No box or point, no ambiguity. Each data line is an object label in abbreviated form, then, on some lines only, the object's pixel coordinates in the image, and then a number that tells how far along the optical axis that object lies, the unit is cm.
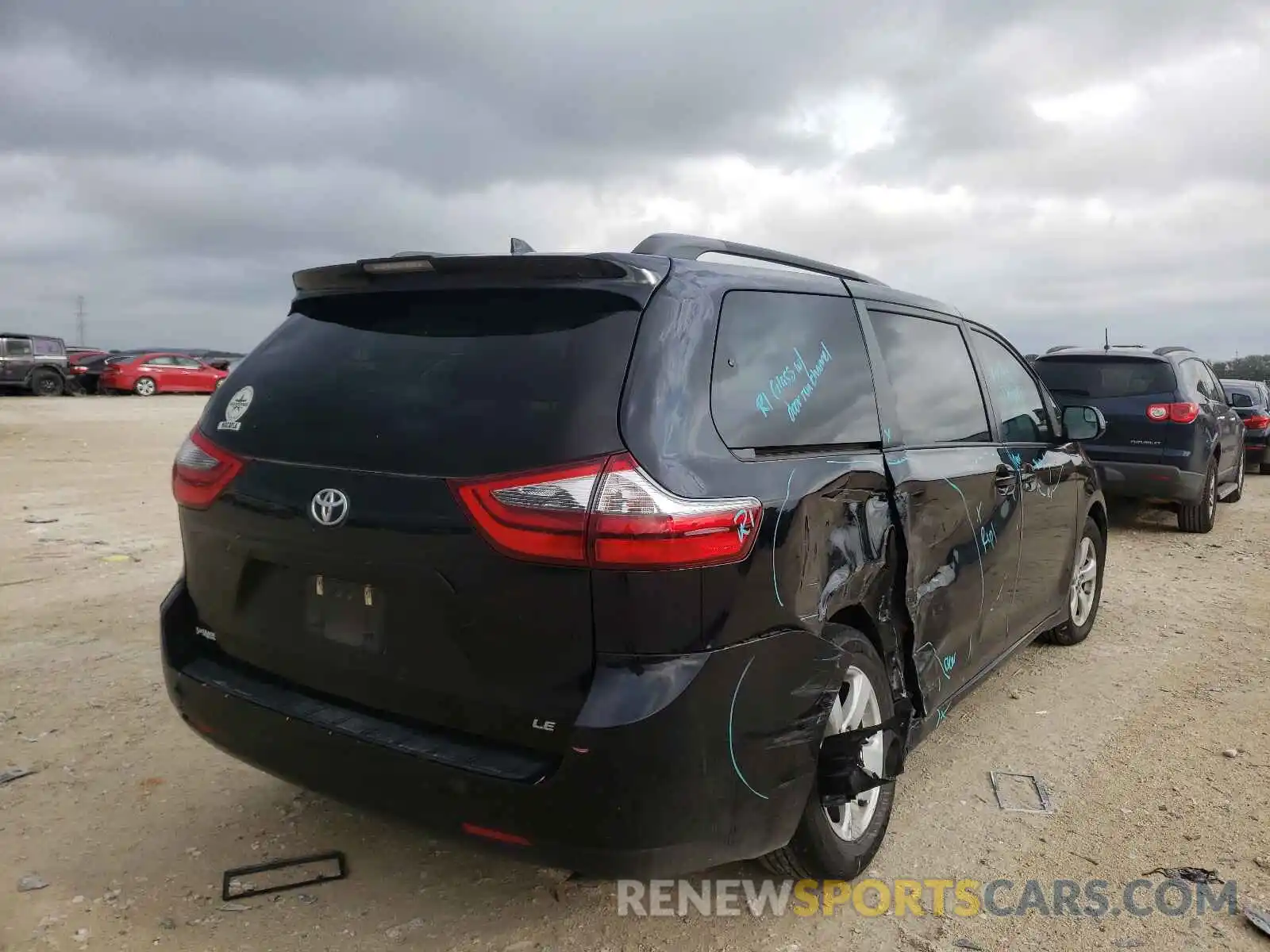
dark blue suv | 891
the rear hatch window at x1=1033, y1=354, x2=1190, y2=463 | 897
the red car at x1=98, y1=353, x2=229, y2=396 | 3172
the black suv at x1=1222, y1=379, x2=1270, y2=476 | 1598
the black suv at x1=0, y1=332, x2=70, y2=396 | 2814
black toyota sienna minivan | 214
